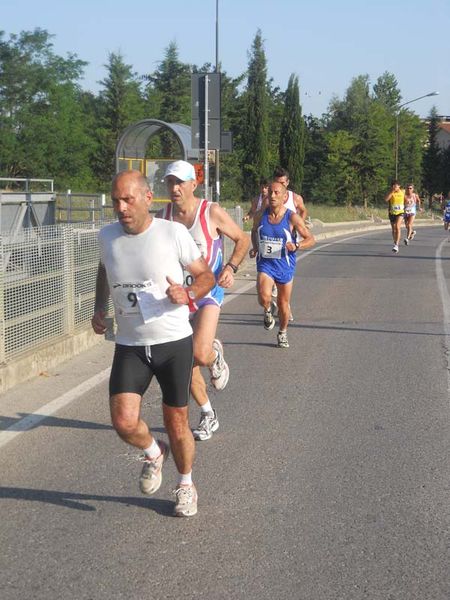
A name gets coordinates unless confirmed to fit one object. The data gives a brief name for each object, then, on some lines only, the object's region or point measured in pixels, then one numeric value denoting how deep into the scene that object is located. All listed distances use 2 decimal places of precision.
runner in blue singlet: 9.84
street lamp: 53.88
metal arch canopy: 22.69
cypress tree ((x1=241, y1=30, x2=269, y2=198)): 73.44
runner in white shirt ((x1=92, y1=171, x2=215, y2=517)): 4.62
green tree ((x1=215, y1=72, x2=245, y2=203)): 78.00
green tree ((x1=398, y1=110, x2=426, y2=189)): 100.38
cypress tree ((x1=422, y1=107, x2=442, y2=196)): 102.31
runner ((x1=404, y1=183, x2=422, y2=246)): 26.16
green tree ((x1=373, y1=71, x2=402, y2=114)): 127.88
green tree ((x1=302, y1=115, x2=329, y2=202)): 89.75
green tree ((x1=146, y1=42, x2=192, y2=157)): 76.88
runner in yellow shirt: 23.34
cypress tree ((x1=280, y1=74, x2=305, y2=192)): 75.12
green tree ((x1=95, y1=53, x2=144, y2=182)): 72.81
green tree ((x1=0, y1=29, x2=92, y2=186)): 65.50
